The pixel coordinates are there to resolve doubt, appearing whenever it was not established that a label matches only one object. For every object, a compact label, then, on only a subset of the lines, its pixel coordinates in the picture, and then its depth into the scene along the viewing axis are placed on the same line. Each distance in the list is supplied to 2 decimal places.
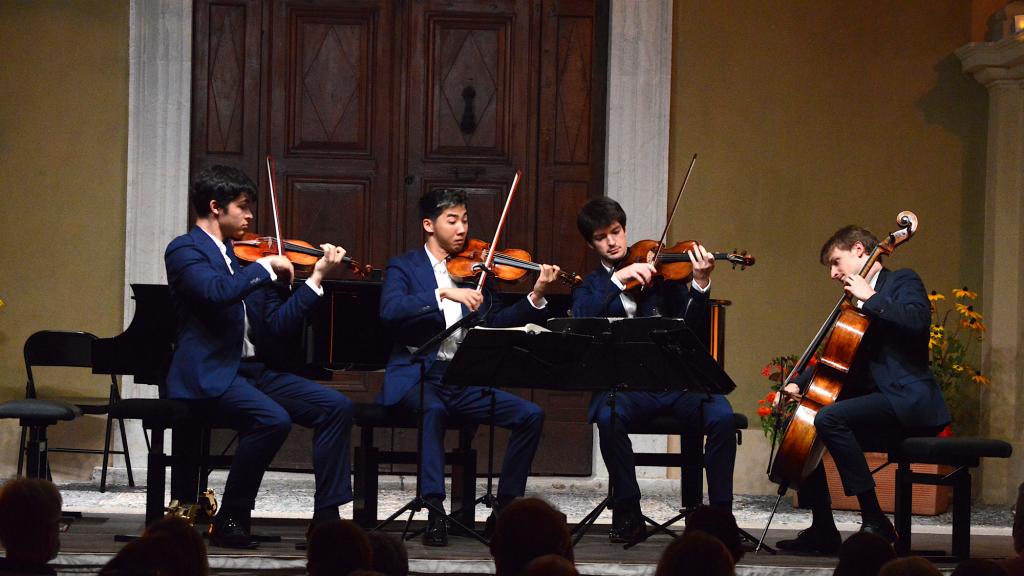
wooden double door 14.72
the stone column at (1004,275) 14.38
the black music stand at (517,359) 9.45
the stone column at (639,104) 14.45
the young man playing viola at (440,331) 10.23
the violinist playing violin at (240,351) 9.78
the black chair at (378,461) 10.37
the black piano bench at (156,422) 9.68
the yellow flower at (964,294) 14.06
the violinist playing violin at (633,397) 10.38
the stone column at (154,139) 14.20
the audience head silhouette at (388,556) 5.94
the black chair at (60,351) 13.43
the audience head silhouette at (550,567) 4.98
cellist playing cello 10.07
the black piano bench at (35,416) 11.22
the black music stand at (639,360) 9.37
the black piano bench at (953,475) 9.95
